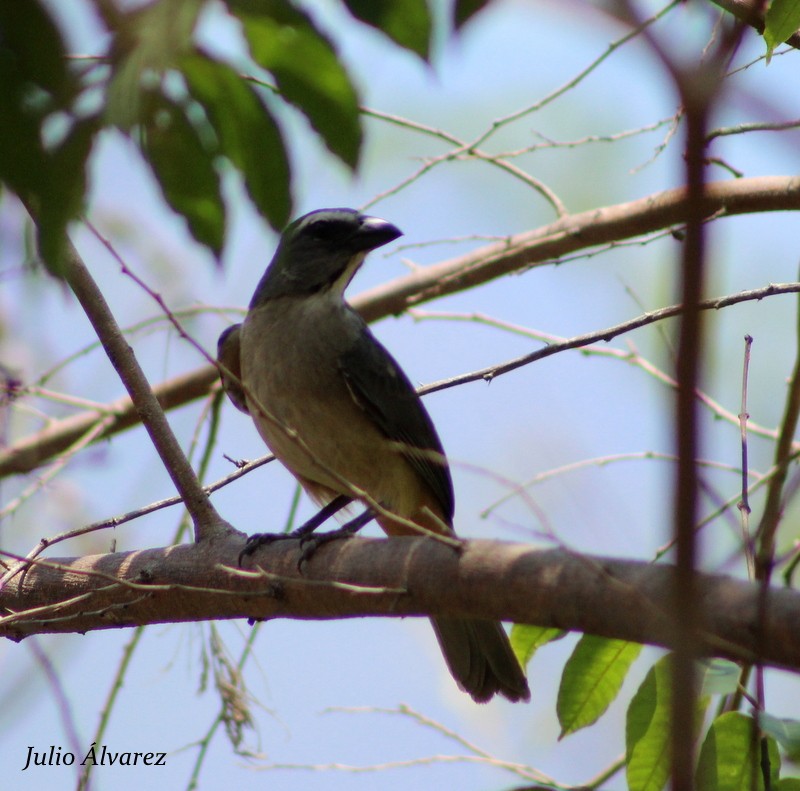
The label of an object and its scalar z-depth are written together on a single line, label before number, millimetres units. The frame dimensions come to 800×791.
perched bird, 8687
